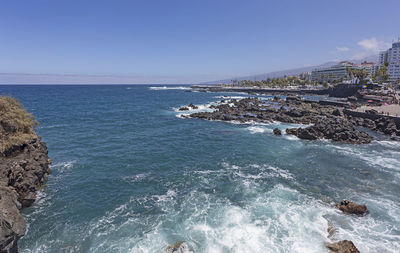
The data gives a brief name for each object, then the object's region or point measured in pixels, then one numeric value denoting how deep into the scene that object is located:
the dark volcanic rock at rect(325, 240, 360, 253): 11.76
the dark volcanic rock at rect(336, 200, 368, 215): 15.90
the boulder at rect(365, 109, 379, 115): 48.59
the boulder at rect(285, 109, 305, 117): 55.38
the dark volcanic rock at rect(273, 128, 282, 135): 38.56
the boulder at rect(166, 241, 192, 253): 12.07
